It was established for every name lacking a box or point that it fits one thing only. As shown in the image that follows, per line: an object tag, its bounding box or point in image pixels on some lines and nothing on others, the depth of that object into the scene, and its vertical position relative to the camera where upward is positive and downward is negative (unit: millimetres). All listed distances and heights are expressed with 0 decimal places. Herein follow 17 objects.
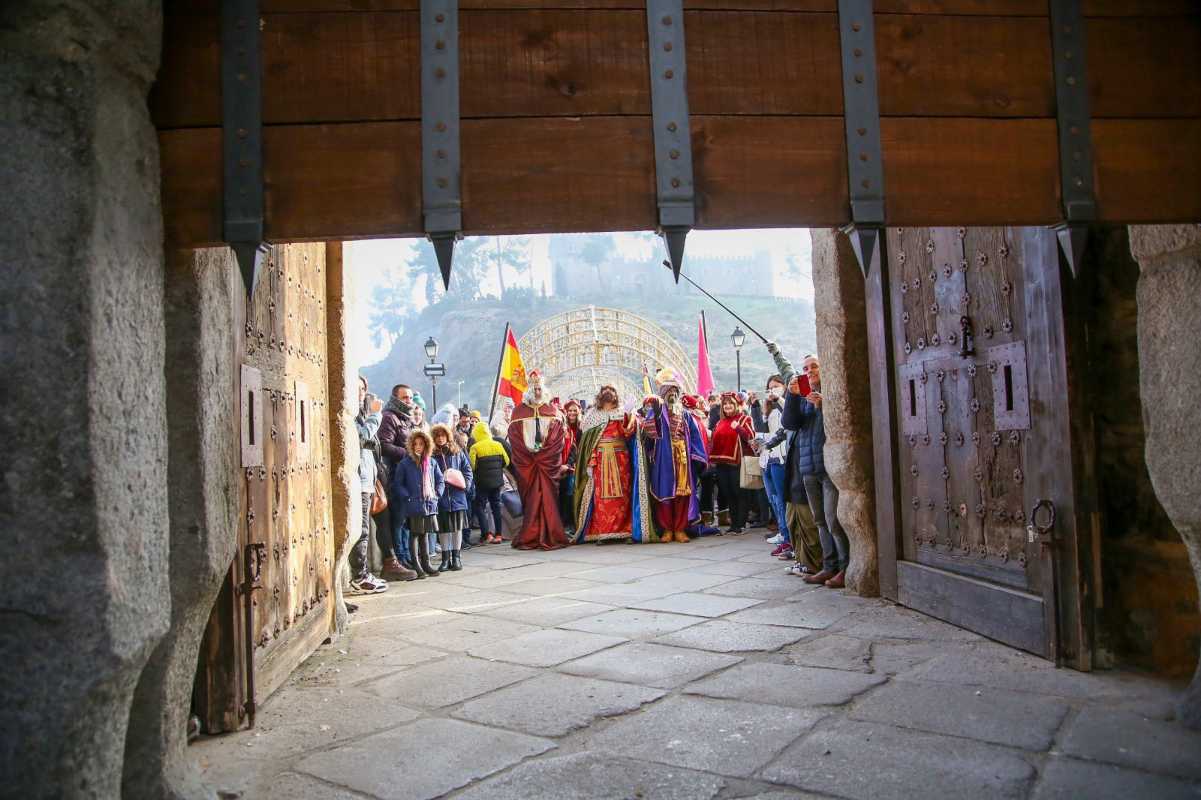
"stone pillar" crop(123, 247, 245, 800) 2287 -220
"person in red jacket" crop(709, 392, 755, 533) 10016 -278
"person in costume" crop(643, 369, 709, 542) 9312 -404
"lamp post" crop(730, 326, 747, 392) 16359 +1763
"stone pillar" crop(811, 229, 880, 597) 5633 +121
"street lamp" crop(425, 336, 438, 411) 16184 +1757
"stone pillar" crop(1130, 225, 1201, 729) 2818 +141
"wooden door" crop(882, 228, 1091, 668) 3814 -98
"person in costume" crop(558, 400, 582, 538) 9891 -439
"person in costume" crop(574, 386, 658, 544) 9391 -586
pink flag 14914 +936
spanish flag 11891 +886
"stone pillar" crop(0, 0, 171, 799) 1768 +79
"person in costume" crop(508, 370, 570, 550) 9359 -516
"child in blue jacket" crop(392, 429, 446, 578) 7254 -412
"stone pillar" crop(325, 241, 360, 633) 5074 +128
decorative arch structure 20156 +2150
